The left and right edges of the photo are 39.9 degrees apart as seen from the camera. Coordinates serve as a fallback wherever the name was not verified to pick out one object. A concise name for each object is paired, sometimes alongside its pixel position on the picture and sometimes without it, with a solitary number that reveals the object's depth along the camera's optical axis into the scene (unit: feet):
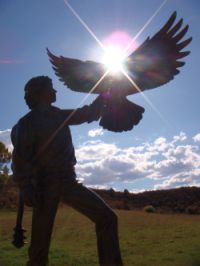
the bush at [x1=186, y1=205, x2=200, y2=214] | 66.63
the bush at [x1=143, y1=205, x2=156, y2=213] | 69.09
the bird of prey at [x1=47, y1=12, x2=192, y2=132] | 9.03
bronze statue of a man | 8.50
